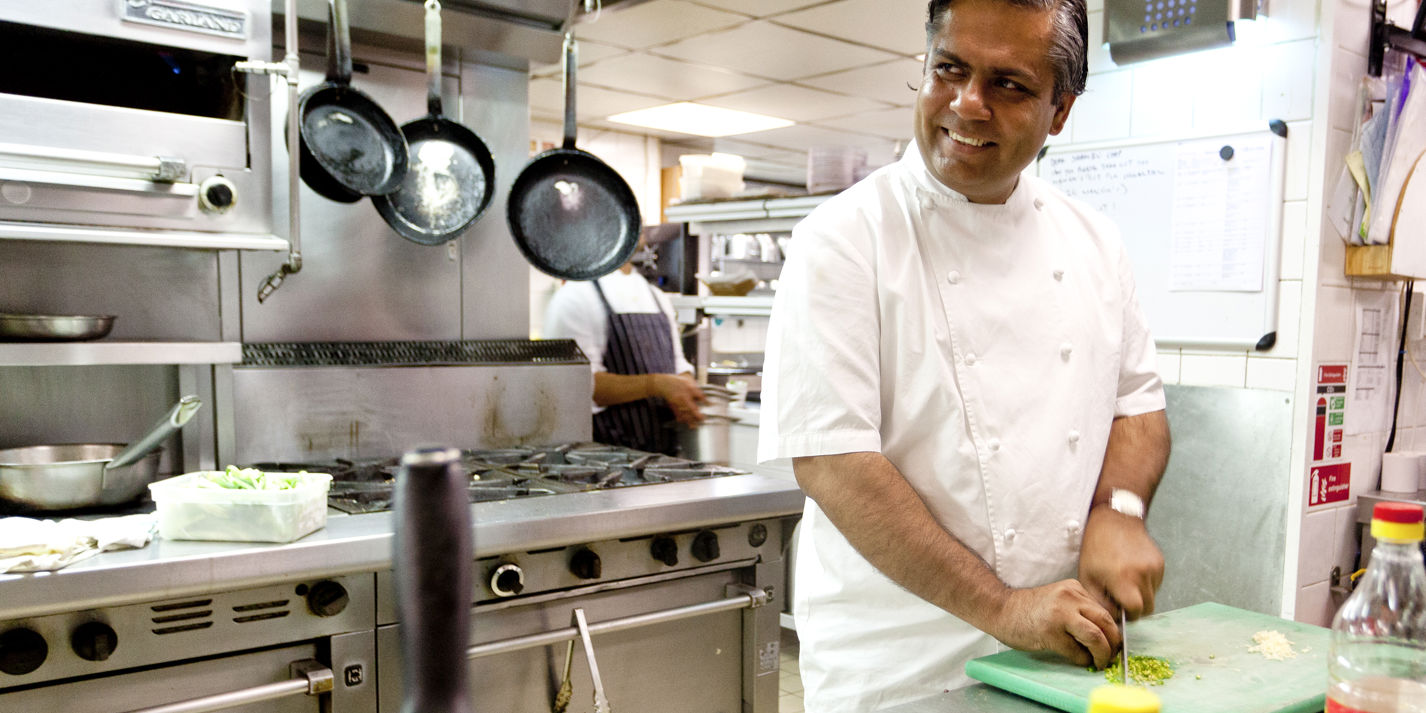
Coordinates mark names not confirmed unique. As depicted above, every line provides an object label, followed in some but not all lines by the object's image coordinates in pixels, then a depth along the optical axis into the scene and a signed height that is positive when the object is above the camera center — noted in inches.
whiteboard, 95.2 +8.6
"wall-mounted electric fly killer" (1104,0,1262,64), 92.3 +27.4
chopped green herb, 43.3 -16.0
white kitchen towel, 60.2 -15.5
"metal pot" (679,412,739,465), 148.6 -20.6
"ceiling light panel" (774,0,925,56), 181.8 +54.6
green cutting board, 41.6 -16.3
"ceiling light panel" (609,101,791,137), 283.4 +54.6
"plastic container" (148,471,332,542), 67.5 -14.7
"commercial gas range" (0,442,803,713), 62.8 -22.3
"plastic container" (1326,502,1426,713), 36.7 -12.8
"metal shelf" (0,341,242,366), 79.3 -4.7
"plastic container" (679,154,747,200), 164.1 +21.1
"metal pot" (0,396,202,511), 73.4 -13.6
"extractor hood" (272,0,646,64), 102.6 +29.9
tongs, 78.7 -29.2
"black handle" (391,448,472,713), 15.2 -4.4
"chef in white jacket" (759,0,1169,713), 48.2 -5.0
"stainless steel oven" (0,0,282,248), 77.5 +14.4
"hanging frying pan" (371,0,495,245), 107.3 +12.8
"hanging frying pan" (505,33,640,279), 115.3 +10.2
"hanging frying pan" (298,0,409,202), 97.1 +16.2
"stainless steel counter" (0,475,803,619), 60.6 -17.3
